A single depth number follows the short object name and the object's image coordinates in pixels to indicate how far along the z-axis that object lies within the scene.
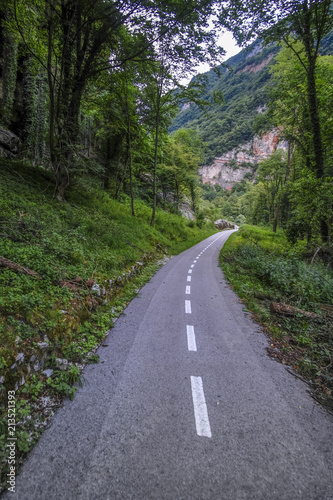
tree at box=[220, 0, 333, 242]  8.27
